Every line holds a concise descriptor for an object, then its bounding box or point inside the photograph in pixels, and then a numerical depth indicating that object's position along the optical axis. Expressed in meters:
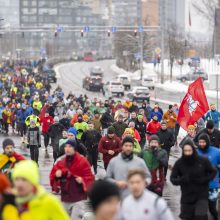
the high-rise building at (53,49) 184.05
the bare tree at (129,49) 120.53
